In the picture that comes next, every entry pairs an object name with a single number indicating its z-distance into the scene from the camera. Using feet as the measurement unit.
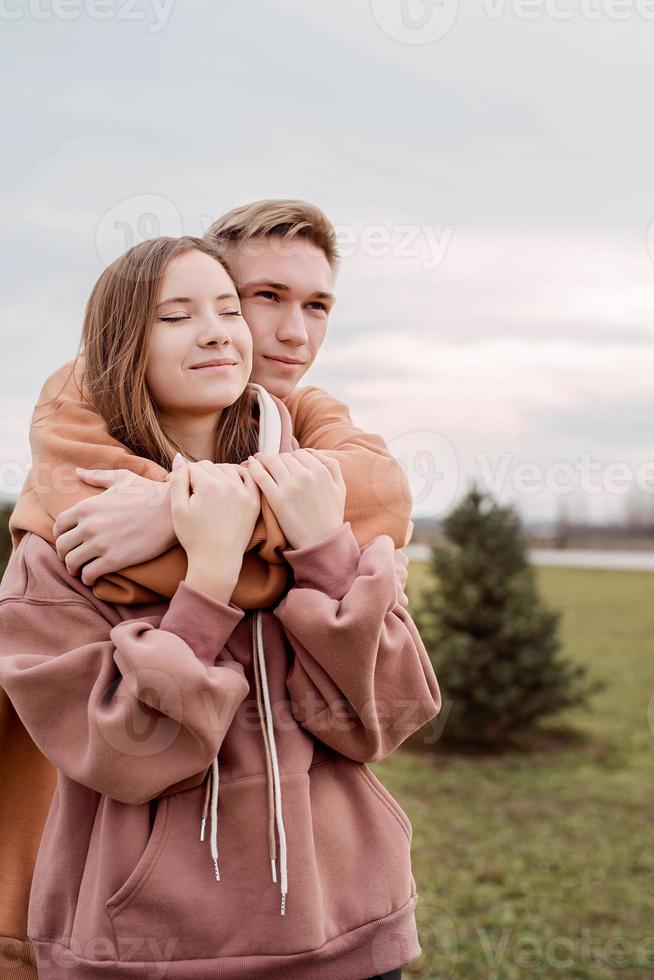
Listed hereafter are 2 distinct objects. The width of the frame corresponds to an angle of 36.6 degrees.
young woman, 5.40
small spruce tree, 26.50
